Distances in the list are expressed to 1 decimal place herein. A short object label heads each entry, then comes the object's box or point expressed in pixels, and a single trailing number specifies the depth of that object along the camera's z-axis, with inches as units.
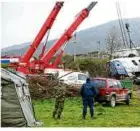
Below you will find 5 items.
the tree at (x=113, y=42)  2361.0
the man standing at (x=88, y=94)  754.8
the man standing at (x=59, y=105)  755.4
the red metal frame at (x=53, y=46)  1174.3
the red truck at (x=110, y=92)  968.3
